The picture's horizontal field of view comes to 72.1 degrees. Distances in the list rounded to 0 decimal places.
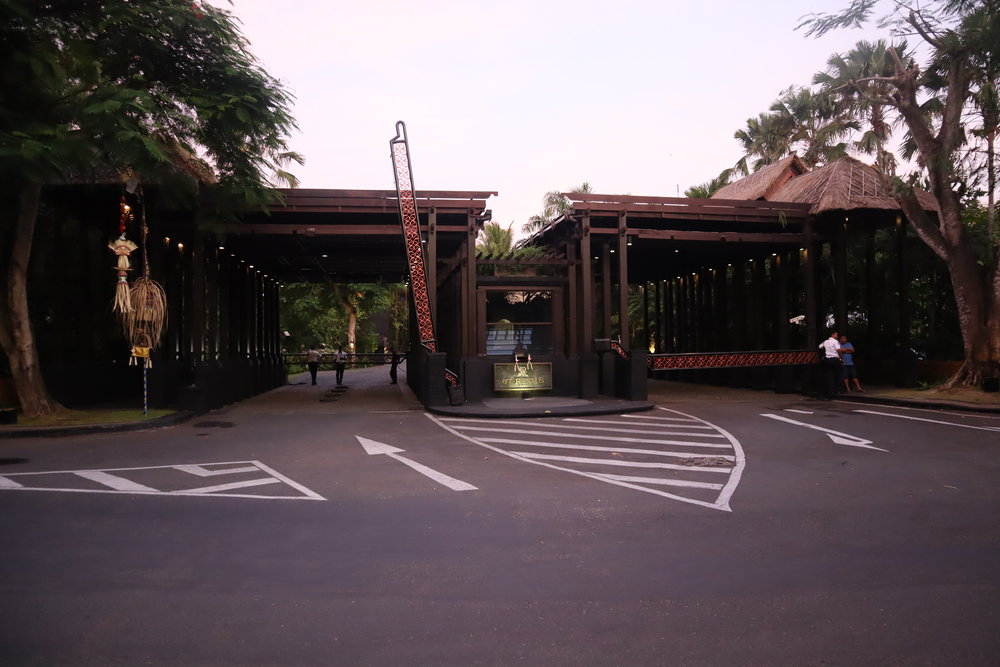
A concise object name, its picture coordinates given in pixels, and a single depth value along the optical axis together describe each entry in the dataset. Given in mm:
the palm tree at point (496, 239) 34344
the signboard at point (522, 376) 19062
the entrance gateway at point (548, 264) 18562
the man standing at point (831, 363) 19312
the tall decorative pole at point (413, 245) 17922
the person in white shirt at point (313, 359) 28875
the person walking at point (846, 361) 20156
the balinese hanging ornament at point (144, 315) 15492
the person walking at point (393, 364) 30322
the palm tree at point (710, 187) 32219
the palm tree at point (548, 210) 28916
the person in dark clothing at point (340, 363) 26891
